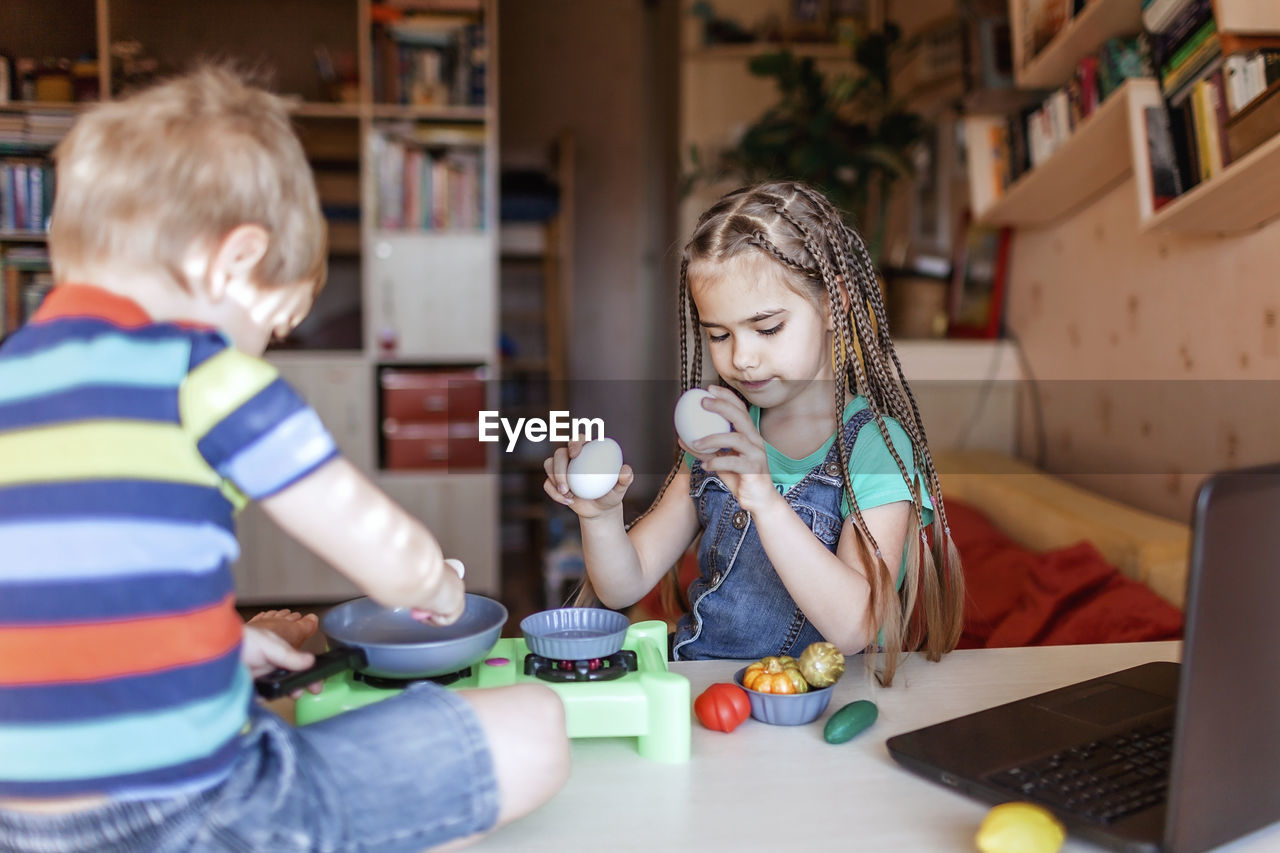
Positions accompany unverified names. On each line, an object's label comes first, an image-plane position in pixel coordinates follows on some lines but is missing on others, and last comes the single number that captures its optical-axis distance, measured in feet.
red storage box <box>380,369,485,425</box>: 10.81
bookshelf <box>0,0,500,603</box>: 10.64
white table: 2.22
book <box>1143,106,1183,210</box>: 5.85
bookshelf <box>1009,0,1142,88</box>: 6.36
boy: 1.78
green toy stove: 2.57
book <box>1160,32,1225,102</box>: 5.23
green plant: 9.77
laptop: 1.97
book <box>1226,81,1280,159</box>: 4.67
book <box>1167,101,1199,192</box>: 5.56
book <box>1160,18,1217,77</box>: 5.25
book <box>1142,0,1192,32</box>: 5.52
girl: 3.31
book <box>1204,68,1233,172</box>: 5.18
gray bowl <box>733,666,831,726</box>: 2.81
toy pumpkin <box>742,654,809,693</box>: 2.85
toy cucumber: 2.70
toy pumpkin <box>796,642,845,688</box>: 2.89
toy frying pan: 2.39
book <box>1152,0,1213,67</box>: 5.29
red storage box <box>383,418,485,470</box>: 10.93
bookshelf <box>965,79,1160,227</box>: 6.17
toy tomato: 2.77
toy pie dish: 2.74
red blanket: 5.02
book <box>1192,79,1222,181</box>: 5.28
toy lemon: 2.07
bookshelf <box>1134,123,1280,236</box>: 4.85
